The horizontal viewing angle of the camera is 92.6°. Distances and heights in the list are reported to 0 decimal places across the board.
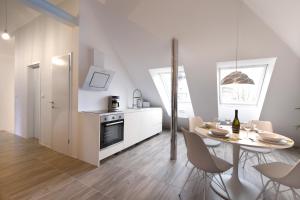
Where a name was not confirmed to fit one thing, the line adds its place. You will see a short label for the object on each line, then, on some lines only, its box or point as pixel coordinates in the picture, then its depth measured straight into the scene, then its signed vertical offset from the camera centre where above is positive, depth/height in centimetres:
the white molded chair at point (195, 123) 255 -47
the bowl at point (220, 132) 174 -41
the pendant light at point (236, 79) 187 +27
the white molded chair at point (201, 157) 156 -65
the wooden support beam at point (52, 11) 214 +140
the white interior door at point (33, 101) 395 -10
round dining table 152 -82
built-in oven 259 -60
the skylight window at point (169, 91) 423 +26
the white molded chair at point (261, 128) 211 -49
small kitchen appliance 338 -11
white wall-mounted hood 279 +40
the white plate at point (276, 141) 154 -46
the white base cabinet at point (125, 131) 254 -73
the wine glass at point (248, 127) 207 -41
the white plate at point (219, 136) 173 -45
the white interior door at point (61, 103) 288 -11
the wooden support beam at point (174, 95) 284 +8
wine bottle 198 -36
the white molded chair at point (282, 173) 127 -75
